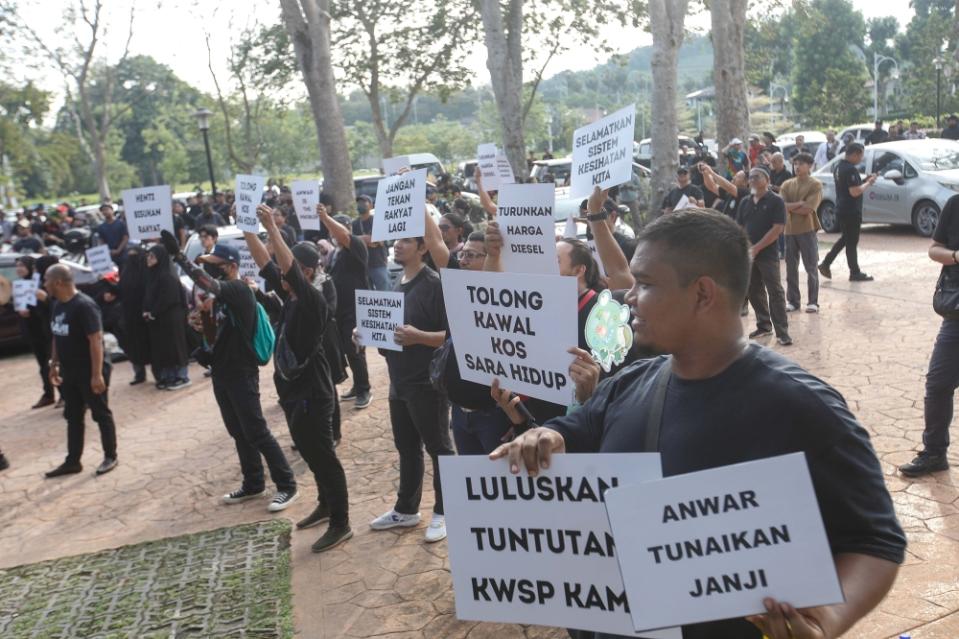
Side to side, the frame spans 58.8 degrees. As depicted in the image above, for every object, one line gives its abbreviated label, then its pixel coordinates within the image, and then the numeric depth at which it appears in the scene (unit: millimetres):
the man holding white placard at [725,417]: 1850
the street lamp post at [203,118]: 22438
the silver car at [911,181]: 15148
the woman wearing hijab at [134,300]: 11219
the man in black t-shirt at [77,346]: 7707
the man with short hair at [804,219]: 10594
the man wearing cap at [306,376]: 5637
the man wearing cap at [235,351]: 6379
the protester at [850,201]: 11719
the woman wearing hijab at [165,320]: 10781
